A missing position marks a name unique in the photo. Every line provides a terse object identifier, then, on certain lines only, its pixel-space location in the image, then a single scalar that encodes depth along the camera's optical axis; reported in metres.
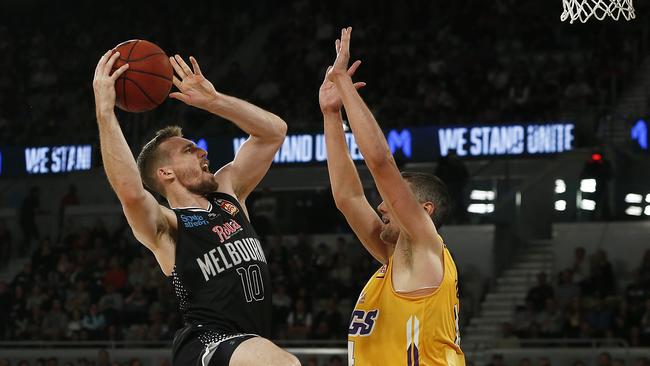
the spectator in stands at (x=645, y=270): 13.59
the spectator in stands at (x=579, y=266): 14.26
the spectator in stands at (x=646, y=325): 12.67
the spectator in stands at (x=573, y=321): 13.02
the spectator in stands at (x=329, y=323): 14.02
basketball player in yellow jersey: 5.05
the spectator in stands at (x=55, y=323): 15.62
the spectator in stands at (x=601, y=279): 13.77
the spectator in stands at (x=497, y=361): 11.94
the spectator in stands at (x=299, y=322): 14.15
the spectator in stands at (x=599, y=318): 13.10
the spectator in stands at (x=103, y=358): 13.74
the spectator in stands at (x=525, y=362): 11.82
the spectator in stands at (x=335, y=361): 12.23
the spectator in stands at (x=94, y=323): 15.20
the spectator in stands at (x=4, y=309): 16.17
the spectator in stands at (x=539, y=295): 13.84
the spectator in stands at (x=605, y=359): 11.60
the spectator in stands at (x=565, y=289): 13.82
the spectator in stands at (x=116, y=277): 16.14
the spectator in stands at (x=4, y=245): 18.88
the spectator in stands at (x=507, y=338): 12.92
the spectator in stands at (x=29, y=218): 18.62
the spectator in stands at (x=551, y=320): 13.17
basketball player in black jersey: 5.13
